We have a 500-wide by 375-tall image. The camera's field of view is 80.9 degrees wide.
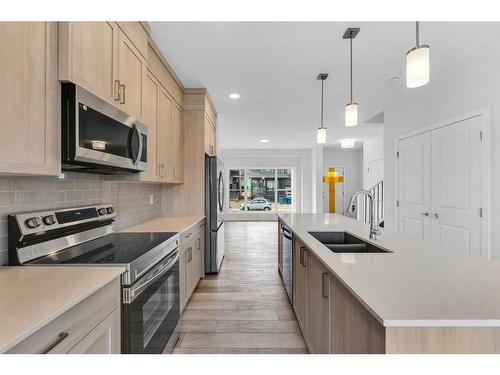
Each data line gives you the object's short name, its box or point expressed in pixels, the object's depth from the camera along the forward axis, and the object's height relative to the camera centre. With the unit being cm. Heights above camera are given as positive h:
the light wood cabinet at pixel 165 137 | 298 +55
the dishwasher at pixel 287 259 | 283 -72
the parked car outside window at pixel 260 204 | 1064 -55
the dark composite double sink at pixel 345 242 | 214 -44
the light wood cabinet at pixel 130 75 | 195 +81
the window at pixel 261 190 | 1049 -4
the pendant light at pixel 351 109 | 241 +70
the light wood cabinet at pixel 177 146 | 344 +53
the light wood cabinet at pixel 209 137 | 411 +78
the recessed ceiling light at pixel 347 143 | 644 +102
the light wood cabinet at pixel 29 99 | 108 +36
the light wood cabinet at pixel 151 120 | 247 +61
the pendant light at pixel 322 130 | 336 +69
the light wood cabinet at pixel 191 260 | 266 -75
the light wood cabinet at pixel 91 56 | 136 +70
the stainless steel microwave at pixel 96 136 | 139 +30
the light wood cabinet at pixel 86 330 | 88 -50
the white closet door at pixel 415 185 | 371 +5
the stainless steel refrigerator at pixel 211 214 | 392 -34
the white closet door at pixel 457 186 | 291 +4
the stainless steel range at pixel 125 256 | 145 -37
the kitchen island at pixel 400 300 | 87 -38
